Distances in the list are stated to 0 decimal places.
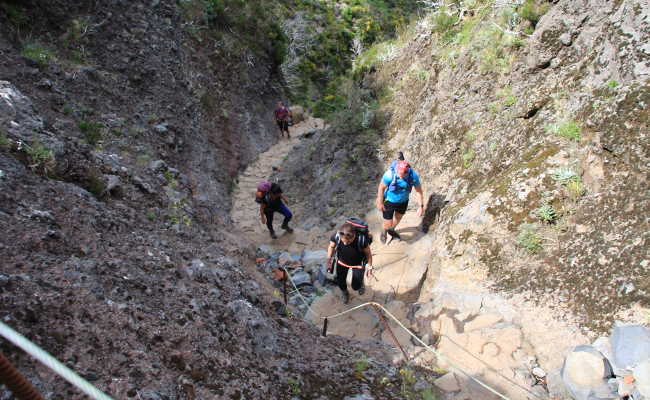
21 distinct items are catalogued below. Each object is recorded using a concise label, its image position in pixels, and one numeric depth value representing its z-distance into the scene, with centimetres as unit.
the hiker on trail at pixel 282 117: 1605
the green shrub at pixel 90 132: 673
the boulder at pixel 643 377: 343
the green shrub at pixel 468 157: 725
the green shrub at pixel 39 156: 464
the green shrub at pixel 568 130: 539
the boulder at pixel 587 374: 369
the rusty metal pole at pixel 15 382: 143
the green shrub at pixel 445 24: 1017
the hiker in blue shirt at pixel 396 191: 674
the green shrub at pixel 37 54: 777
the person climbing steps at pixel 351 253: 558
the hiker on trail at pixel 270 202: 861
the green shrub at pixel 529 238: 508
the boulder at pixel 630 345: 361
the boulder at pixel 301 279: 729
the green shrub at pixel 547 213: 511
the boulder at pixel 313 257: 801
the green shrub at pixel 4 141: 449
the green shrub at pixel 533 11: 717
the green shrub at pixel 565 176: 511
